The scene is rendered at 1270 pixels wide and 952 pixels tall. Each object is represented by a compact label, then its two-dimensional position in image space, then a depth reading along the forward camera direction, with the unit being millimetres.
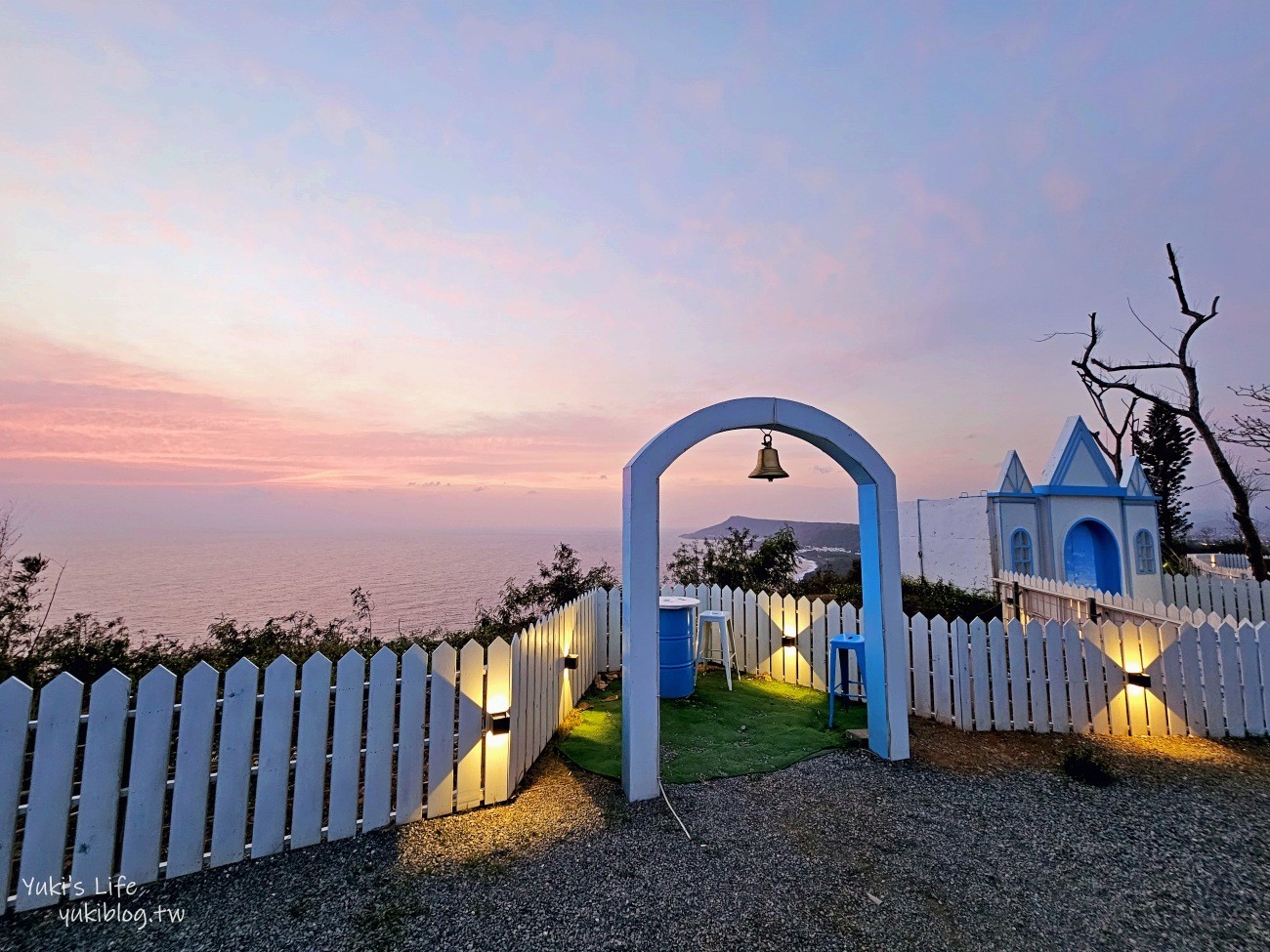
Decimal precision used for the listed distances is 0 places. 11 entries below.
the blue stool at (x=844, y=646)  5625
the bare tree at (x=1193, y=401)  12092
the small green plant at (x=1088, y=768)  4121
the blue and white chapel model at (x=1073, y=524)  11008
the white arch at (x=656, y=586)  4098
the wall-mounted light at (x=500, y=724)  3854
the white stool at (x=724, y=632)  7098
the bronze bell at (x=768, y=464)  4773
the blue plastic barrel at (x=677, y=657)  6641
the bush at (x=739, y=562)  12898
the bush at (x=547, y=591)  9922
